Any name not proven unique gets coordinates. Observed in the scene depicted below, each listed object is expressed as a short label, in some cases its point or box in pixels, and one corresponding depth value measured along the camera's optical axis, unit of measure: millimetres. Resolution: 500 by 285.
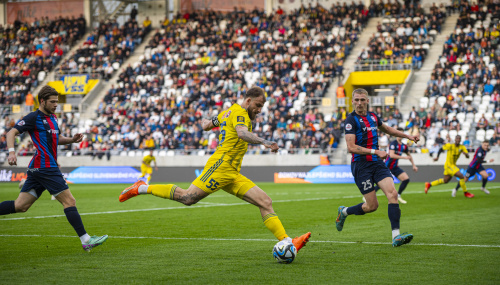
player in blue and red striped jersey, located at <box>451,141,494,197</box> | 21388
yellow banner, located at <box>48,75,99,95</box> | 46938
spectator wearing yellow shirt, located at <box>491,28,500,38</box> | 36656
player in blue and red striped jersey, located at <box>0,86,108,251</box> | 8812
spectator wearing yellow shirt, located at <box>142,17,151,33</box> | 51469
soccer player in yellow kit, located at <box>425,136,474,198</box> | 20406
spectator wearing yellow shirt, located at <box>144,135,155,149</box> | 32400
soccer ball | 7801
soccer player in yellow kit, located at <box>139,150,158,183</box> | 28277
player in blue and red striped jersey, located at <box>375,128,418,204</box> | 18766
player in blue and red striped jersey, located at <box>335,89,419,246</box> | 9656
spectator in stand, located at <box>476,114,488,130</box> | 31312
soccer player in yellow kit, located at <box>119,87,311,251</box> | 8031
